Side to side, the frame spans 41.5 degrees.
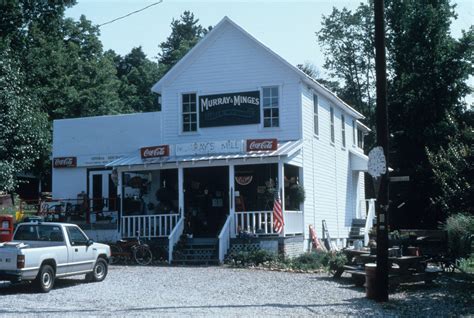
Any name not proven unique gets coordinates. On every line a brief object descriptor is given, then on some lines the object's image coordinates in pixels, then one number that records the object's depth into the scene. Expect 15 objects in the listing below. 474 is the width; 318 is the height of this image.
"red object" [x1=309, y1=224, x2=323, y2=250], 25.36
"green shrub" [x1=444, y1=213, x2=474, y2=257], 21.95
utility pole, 12.95
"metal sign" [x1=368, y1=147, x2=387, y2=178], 13.00
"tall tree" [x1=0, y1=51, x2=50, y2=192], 24.45
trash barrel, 13.30
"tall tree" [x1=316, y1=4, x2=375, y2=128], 53.75
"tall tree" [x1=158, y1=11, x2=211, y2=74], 84.81
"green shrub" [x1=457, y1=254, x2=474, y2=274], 20.36
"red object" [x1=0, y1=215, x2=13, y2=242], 18.95
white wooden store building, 23.28
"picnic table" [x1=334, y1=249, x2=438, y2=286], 15.17
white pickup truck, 14.20
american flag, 22.08
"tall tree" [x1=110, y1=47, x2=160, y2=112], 60.51
